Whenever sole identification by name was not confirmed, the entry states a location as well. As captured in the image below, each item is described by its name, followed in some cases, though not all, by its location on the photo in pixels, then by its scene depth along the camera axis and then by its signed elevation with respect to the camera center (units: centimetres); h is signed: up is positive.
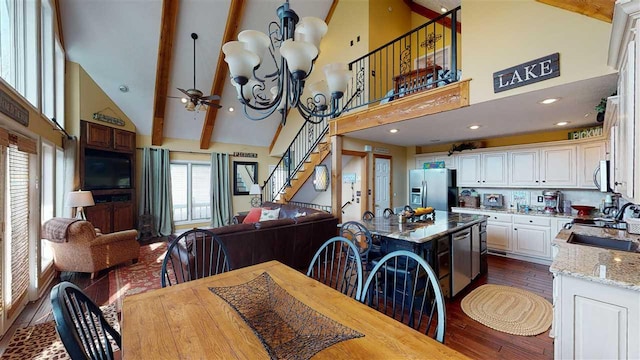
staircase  528 +40
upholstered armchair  335 -92
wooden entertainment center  491 -1
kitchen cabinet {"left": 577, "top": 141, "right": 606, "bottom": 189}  388 +28
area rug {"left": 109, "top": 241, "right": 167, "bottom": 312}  319 -139
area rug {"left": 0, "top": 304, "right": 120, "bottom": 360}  207 -142
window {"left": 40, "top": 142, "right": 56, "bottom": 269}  370 -12
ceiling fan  409 +136
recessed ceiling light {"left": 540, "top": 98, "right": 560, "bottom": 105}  276 +87
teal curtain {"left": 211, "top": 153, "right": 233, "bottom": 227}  711 -31
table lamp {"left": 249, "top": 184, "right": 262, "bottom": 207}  769 -61
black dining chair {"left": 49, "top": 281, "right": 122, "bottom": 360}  77 -49
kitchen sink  218 -58
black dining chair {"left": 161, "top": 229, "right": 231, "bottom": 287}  283 -84
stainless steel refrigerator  525 -20
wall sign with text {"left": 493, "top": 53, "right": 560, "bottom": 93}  234 +104
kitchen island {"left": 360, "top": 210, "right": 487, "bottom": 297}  260 -70
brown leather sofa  324 -84
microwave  256 +4
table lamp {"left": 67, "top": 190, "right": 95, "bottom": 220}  410 -30
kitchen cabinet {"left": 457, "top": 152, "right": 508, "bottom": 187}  481 +20
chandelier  182 +89
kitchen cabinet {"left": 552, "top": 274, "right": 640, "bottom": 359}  136 -81
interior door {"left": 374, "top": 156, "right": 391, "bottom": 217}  568 -10
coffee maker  433 -39
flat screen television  504 +21
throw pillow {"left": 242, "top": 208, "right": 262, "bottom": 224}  541 -77
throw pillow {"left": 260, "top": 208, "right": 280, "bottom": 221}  524 -71
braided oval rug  243 -140
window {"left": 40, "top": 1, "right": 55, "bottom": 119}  372 +186
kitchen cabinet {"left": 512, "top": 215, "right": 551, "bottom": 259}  407 -94
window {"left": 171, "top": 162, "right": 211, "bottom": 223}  682 -31
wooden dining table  98 -66
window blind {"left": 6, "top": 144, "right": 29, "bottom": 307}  257 -40
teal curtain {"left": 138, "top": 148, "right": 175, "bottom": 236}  615 -26
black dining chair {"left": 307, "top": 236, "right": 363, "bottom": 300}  153 -57
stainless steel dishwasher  293 -96
